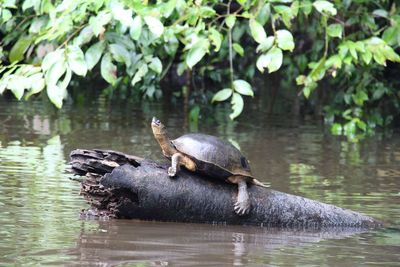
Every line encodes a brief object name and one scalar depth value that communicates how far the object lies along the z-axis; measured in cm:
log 1090
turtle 1110
